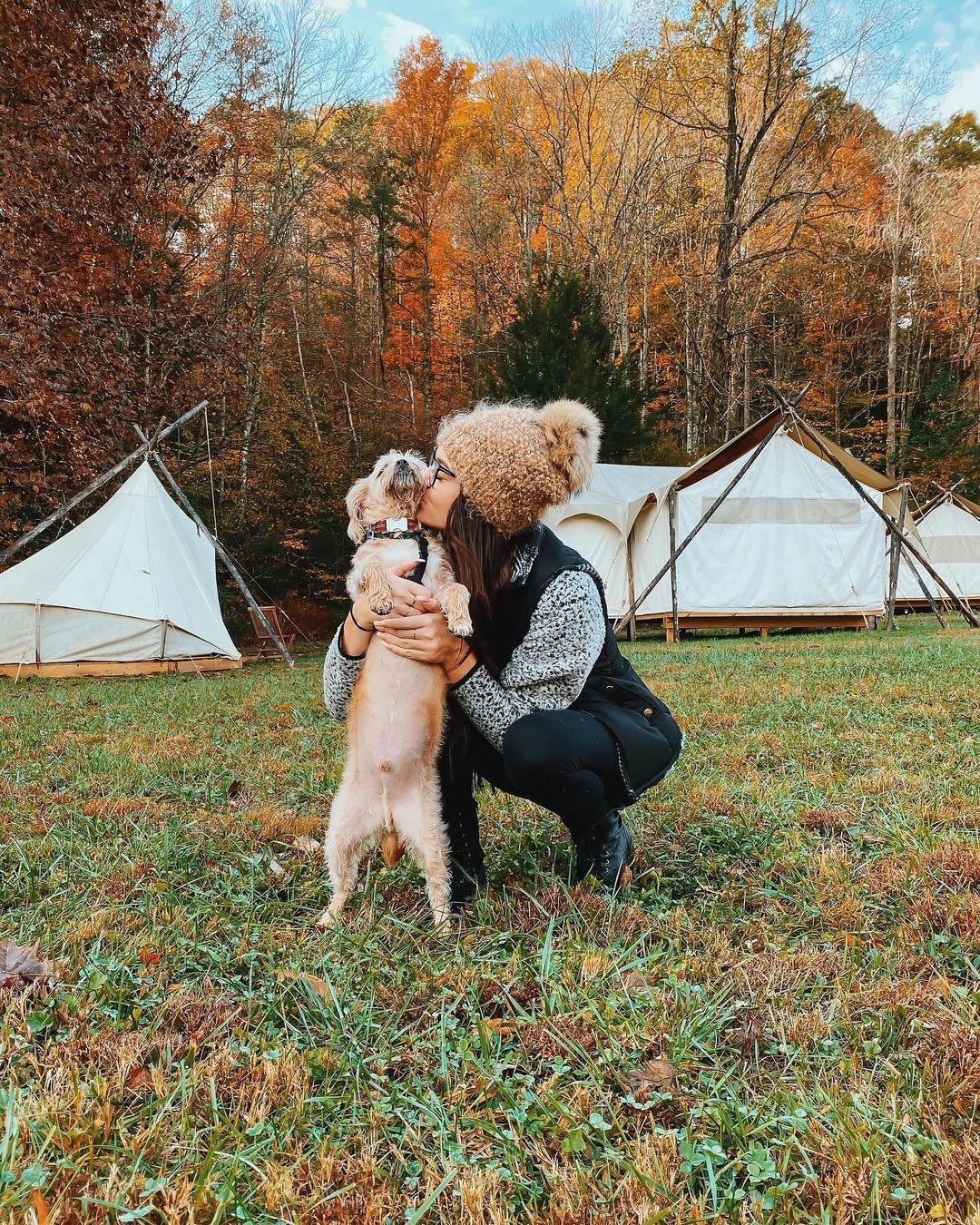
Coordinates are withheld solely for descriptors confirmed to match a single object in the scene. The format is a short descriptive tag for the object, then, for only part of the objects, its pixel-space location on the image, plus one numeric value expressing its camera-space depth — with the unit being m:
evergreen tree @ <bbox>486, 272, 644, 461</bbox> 17.75
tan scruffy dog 2.22
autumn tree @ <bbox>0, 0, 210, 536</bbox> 8.45
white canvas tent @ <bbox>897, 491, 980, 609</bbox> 19.81
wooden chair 13.77
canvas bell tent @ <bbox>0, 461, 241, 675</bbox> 9.61
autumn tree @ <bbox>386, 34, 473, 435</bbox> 22.94
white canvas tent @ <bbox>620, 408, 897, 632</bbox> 13.15
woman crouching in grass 2.15
